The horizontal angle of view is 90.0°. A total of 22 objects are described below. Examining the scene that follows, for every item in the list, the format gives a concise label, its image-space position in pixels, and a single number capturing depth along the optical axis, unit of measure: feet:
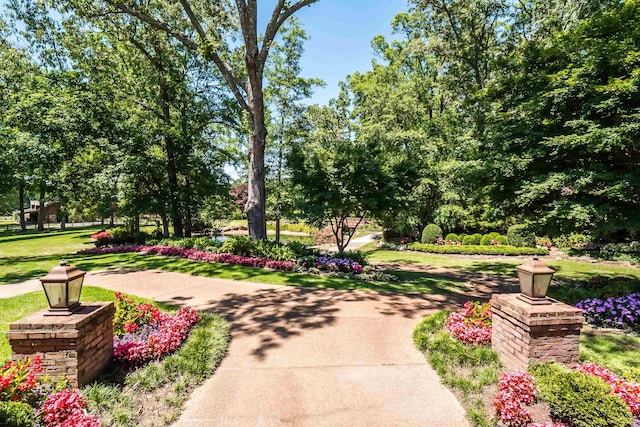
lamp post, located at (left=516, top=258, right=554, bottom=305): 12.77
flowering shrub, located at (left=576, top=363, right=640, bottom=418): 9.88
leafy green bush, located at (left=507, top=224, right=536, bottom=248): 55.26
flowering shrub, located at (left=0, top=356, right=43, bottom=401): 9.27
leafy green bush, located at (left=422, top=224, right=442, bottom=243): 66.18
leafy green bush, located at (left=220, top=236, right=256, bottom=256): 37.81
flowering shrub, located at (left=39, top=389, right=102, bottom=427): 9.17
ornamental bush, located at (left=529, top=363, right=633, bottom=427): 9.03
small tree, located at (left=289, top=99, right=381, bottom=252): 37.47
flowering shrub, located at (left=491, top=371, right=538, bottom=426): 10.00
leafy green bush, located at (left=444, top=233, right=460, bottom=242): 63.82
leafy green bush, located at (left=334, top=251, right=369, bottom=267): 37.05
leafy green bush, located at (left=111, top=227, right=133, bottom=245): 58.13
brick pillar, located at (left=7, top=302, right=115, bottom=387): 10.73
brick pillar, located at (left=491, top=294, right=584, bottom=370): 12.26
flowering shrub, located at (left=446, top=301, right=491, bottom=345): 15.37
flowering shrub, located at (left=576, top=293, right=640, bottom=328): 19.61
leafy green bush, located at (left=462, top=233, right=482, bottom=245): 61.72
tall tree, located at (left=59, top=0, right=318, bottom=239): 34.83
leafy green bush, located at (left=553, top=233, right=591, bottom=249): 54.29
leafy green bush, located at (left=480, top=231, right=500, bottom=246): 59.57
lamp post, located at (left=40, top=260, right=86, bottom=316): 11.04
